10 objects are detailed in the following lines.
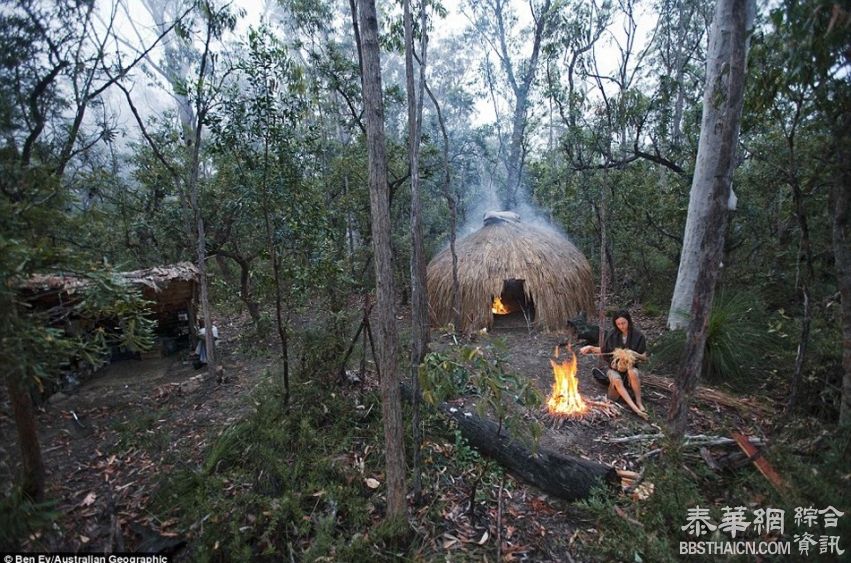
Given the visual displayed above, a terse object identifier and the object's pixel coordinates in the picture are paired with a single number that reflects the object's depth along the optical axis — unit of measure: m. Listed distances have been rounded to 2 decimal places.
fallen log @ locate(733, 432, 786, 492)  2.85
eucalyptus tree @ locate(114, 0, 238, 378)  5.14
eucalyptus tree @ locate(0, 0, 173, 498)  2.20
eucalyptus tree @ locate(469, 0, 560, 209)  13.01
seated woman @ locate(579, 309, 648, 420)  4.65
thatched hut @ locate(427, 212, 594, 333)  8.76
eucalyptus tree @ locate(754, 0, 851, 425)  2.37
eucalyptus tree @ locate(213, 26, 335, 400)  4.43
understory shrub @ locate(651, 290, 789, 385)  4.97
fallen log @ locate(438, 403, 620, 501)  3.31
